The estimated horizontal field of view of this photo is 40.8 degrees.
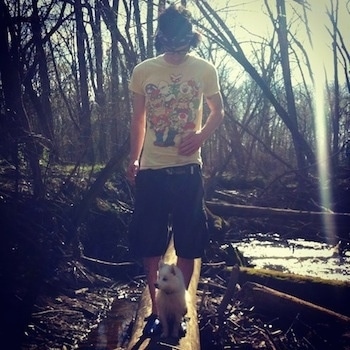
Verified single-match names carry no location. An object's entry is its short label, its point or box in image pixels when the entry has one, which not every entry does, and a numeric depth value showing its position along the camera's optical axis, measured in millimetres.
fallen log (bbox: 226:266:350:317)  4504
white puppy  3102
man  3271
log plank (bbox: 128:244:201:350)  2955
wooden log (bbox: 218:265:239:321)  4520
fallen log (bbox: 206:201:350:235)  7290
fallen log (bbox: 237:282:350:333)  3963
